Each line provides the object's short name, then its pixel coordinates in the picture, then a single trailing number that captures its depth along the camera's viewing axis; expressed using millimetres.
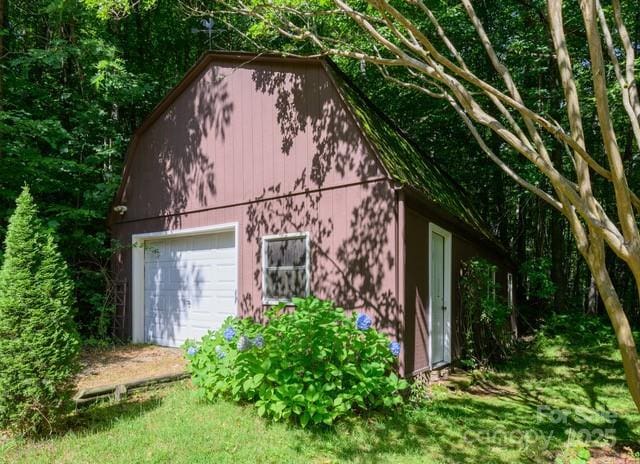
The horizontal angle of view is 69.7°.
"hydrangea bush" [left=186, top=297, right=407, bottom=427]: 4277
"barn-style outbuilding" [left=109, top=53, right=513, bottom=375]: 5668
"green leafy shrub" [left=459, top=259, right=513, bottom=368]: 7109
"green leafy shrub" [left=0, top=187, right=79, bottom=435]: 3857
